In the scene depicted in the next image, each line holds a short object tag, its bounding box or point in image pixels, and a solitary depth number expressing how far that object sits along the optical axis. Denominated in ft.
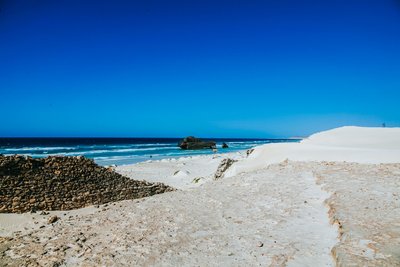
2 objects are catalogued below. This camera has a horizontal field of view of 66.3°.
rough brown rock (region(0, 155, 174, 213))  29.35
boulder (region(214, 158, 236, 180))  44.84
